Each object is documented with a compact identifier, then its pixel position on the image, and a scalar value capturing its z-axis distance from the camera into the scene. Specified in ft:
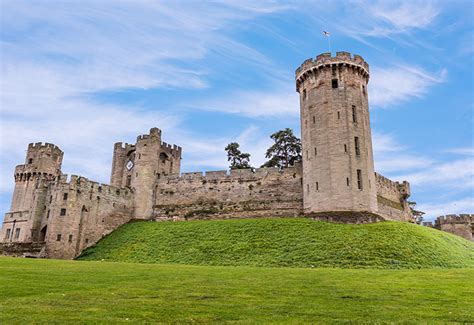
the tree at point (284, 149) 181.88
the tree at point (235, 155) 195.28
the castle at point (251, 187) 118.21
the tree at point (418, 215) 188.81
